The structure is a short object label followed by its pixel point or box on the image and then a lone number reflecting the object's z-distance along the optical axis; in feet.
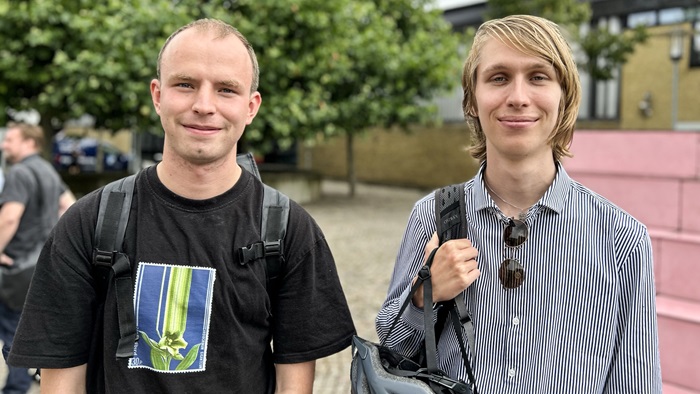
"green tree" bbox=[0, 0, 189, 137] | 41.22
